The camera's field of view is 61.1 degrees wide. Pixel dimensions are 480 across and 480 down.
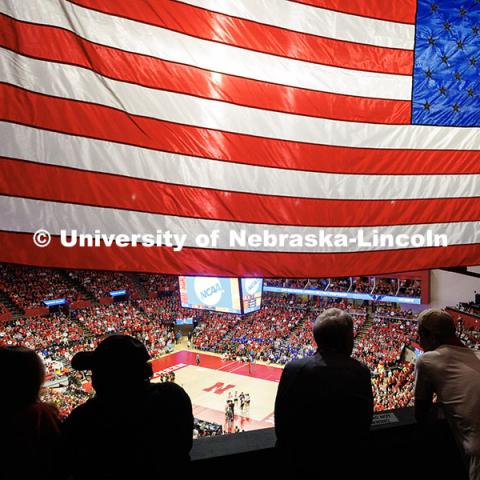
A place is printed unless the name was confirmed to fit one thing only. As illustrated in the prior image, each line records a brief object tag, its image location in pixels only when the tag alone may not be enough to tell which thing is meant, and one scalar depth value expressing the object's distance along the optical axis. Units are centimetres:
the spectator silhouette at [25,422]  150
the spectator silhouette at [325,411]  174
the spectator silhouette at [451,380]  206
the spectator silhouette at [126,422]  143
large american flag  253
